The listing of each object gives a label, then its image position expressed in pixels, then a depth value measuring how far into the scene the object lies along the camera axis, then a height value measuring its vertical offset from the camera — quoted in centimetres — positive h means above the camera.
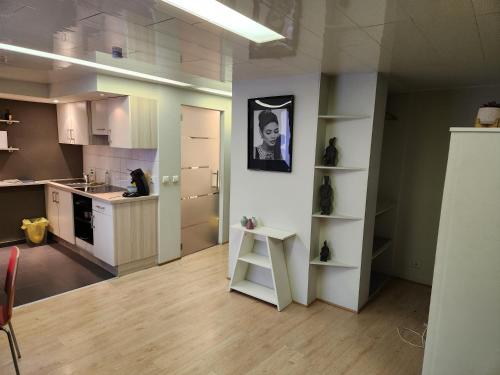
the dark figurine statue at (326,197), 315 -45
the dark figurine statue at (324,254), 324 -103
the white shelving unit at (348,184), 300 -31
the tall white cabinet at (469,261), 162 -55
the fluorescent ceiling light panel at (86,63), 262 +73
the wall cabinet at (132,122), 374 +25
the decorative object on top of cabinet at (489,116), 212 +27
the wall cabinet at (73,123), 439 +26
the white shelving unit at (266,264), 321 -118
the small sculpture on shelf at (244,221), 354 -80
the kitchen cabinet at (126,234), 376 -108
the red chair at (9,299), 207 -102
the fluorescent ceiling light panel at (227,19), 155 +68
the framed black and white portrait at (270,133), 318 +16
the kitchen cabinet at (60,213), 450 -105
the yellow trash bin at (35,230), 479 -133
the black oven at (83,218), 421 -101
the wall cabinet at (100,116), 406 +33
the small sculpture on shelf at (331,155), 310 -4
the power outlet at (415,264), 396 -134
